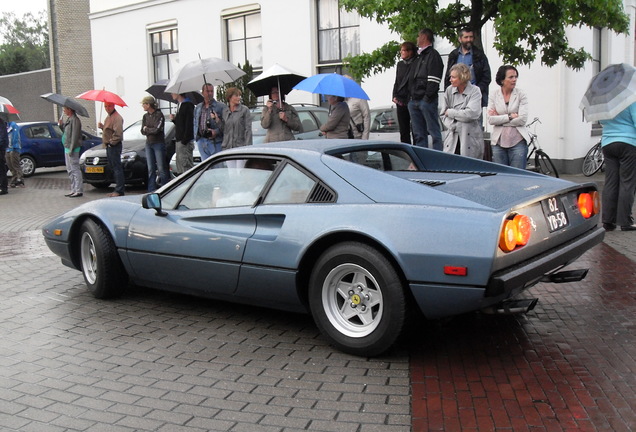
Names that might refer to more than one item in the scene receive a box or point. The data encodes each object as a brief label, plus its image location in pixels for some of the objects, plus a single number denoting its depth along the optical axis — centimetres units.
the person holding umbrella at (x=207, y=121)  1041
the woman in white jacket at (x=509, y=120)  796
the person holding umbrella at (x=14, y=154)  1693
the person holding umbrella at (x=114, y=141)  1312
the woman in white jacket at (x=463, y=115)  780
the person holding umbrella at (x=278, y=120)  988
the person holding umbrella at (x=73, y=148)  1433
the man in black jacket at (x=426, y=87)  880
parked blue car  1930
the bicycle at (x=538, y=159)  1280
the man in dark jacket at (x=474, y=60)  870
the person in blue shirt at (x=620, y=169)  768
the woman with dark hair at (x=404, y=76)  932
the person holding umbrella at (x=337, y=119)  948
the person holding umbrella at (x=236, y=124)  1006
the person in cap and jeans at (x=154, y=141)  1234
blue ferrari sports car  380
